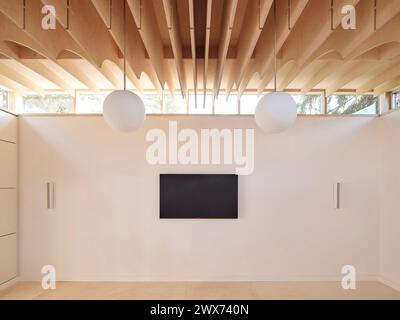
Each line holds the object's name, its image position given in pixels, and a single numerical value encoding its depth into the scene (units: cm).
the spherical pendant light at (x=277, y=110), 187
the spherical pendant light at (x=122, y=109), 187
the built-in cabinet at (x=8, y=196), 411
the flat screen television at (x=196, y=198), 440
